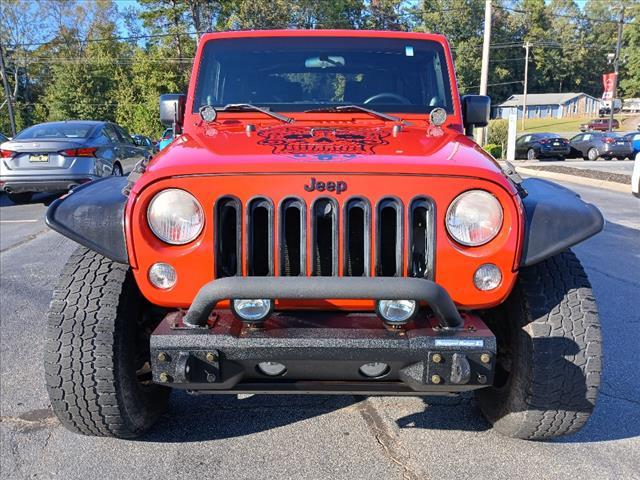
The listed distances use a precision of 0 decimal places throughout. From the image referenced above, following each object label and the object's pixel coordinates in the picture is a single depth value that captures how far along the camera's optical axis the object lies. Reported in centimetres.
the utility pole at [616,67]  3166
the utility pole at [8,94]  2947
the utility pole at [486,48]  2236
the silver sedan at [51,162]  964
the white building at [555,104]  8388
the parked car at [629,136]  2389
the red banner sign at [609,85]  3077
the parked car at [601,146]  2403
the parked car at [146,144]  1231
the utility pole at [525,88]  6872
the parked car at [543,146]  2547
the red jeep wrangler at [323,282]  210
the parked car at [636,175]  561
